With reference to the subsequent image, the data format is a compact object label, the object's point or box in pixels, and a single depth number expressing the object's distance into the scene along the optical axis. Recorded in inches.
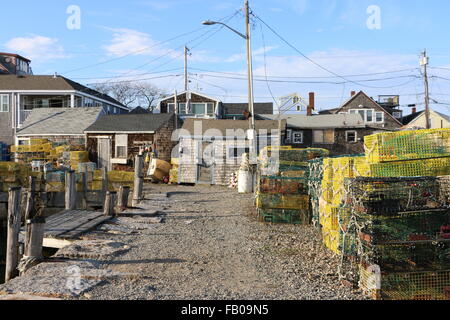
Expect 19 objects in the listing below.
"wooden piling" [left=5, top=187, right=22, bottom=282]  342.0
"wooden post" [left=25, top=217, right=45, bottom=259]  310.0
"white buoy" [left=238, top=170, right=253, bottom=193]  800.3
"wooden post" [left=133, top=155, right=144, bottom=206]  631.8
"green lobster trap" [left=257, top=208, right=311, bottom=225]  491.8
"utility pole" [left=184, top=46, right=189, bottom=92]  1958.4
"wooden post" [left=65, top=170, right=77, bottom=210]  567.5
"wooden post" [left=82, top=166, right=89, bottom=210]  673.7
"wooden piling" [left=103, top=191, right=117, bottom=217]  511.2
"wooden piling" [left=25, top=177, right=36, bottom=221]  461.1
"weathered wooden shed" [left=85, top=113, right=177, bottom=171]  1098.7
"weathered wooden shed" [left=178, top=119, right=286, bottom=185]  1004.6
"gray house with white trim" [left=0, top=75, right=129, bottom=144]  1457.9
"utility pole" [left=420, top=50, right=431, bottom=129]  1593.3
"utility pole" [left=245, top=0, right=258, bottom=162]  869.3
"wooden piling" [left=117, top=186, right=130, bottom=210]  567.5
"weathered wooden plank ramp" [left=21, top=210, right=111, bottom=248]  398.0
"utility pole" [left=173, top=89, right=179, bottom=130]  1527.2
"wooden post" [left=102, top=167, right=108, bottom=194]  708.7
